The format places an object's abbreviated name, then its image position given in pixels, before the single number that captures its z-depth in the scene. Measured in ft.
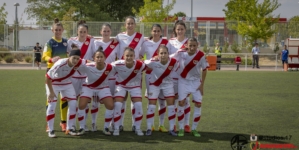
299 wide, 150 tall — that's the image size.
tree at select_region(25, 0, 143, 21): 173.17
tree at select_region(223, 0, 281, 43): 135.33
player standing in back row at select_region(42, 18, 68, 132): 29.94
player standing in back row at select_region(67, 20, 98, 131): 29.89
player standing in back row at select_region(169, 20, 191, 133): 30.07
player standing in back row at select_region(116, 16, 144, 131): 30.40
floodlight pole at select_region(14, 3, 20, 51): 134.66
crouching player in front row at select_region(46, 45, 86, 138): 28.02
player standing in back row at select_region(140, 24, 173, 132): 30.32
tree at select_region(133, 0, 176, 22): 143.94
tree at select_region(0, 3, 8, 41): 163.73
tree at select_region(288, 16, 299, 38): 133.28
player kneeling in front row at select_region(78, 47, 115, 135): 28.60
